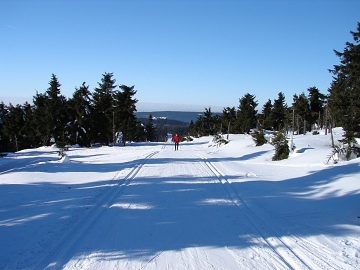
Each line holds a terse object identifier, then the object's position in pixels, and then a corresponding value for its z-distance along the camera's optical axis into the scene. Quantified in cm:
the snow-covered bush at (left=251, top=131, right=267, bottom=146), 2688
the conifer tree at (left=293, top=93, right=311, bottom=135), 4947
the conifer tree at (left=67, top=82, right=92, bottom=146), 4122
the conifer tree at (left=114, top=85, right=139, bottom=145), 4605
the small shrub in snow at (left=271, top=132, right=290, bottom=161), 1897
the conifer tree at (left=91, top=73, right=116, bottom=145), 4325
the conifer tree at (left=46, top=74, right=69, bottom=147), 4138
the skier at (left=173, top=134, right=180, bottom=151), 3088
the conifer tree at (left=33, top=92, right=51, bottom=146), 4172
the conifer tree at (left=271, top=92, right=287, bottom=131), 5988
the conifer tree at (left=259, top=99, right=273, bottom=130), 6906
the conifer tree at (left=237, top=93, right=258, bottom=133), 5722
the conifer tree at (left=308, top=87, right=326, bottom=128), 5109
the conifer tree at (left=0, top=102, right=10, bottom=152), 4978
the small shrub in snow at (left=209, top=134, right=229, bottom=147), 3345
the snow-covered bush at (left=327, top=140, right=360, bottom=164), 1460
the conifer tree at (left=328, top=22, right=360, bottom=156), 2134
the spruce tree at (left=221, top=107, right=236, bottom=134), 6122
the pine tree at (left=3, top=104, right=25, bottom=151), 5028
